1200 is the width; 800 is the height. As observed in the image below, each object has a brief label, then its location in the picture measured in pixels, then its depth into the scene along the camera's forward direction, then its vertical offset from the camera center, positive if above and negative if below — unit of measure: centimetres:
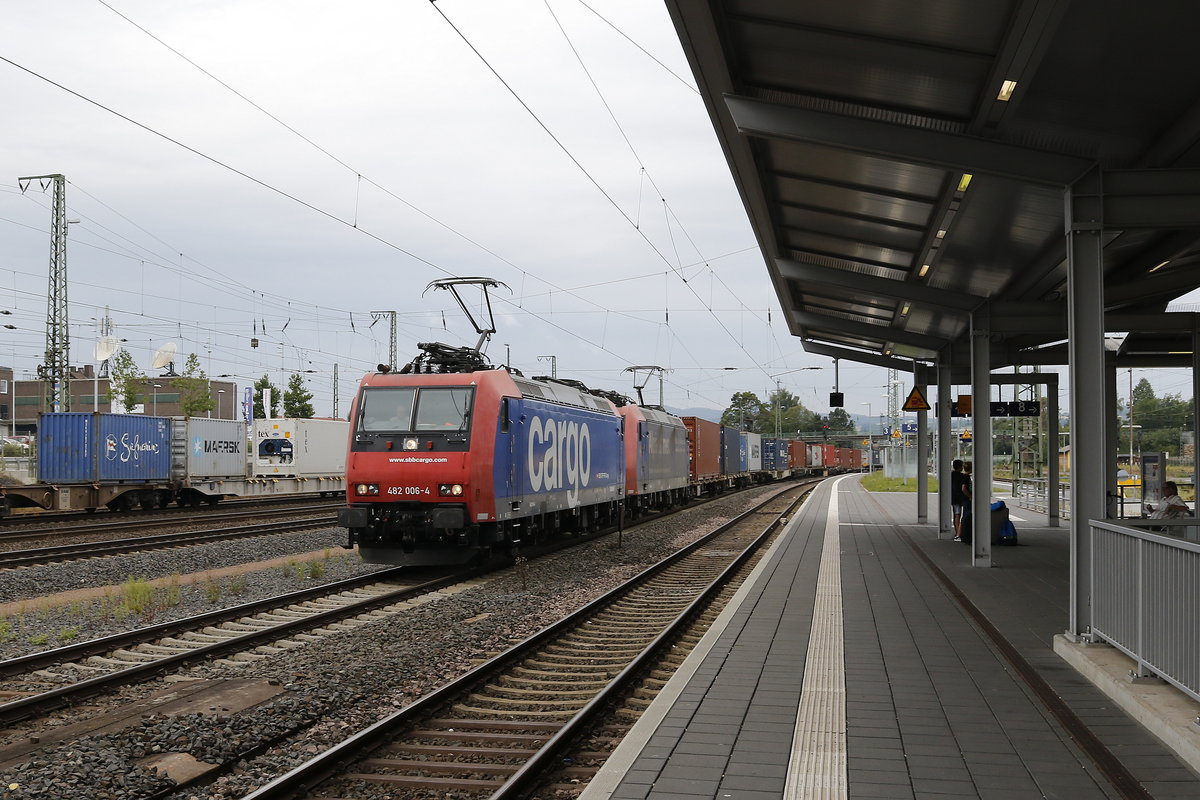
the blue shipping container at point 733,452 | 4319 -73
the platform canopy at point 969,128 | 664 +251
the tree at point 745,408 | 13512 +391
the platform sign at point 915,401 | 1967 +69
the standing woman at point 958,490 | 1747 -95
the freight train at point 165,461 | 2595 -71
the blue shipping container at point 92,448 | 2591 -28
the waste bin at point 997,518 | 1673 -138
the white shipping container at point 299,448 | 3494 -39
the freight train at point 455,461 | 1325 -34
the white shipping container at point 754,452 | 5203 -85
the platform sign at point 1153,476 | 1691 -70
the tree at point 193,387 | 4706 +235
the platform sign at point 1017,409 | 1983 +53
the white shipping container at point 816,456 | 7950 -162
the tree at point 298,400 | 6619 +245
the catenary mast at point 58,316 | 2994 +361
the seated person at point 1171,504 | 1219 -84
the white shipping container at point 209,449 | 2930 -38
